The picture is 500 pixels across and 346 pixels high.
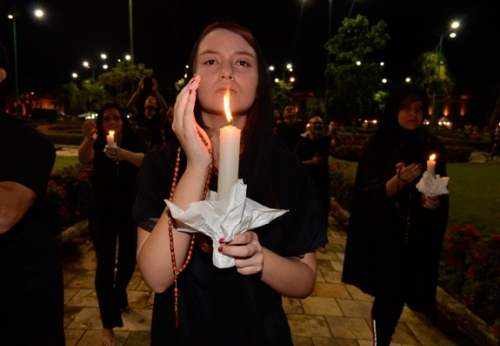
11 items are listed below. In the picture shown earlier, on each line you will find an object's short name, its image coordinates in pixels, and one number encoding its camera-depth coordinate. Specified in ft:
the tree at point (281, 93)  84.44
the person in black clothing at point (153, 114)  23.26
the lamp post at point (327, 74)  60.85
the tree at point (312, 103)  177.84
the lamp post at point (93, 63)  143.91
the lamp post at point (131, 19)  63.47
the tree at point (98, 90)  81.16
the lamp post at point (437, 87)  102.58
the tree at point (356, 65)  71.26
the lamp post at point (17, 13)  57.47
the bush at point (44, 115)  223.92
